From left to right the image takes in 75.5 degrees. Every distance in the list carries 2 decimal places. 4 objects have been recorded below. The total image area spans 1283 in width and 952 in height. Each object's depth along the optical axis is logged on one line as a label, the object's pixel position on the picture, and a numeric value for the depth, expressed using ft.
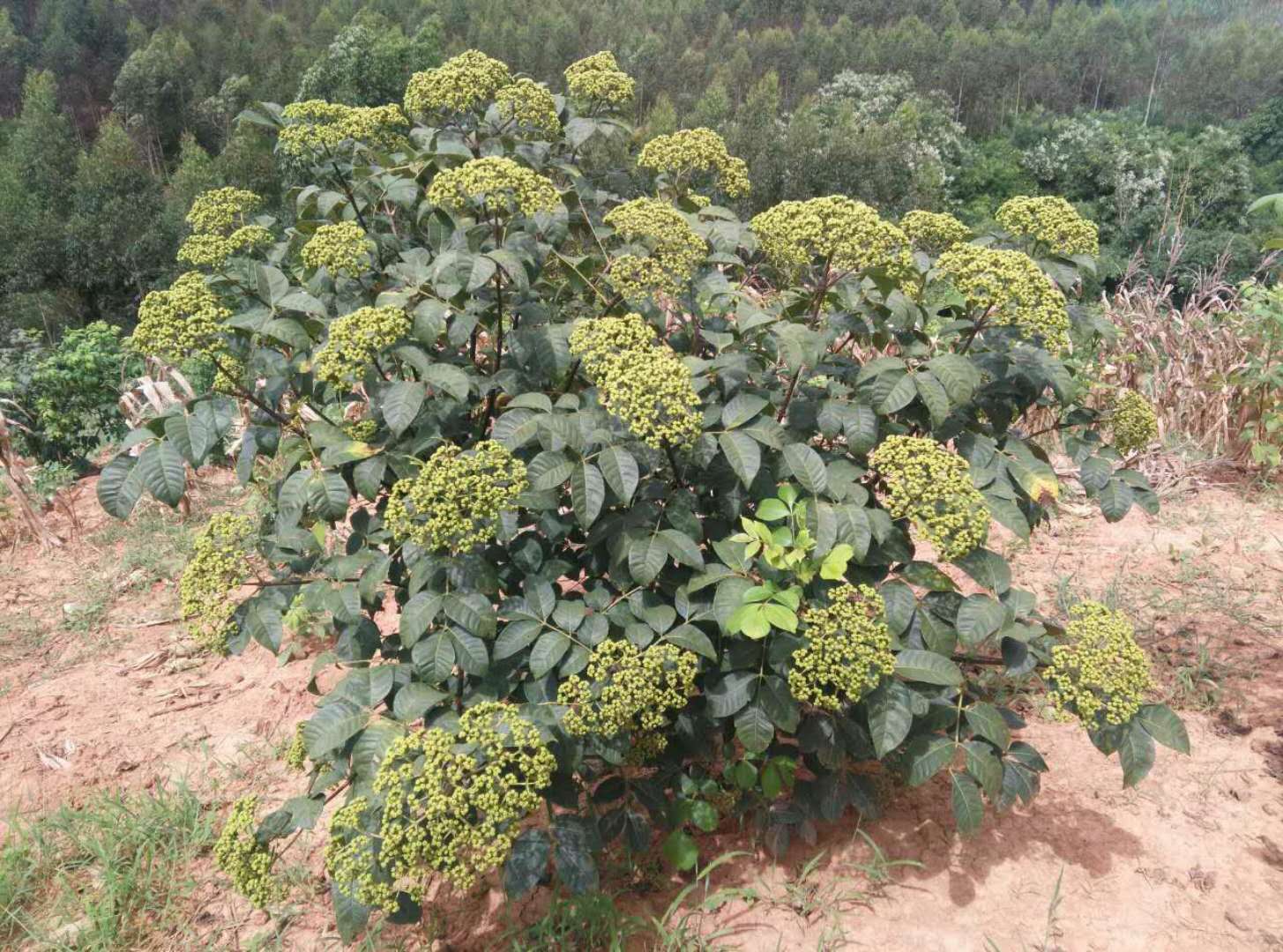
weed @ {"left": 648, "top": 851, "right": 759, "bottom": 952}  7.32
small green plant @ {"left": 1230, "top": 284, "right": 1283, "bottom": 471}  17.12
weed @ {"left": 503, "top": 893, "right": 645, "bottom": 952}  7.39
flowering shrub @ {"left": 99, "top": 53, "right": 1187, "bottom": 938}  6.03
